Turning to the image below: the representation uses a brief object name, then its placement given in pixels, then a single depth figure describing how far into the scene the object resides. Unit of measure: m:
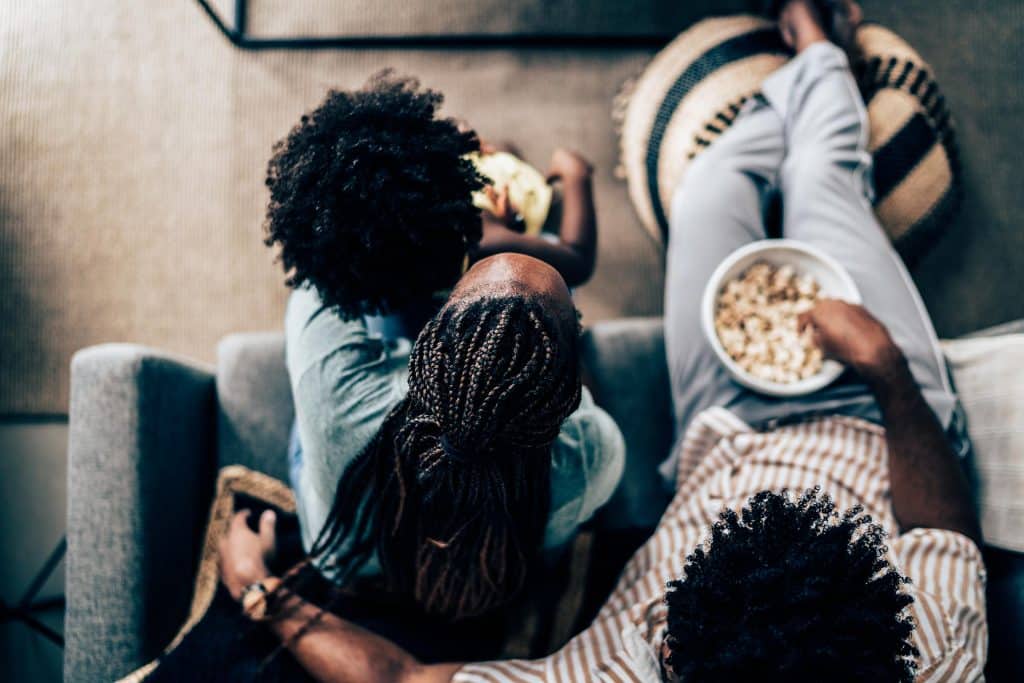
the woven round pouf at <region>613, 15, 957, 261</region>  1.14
